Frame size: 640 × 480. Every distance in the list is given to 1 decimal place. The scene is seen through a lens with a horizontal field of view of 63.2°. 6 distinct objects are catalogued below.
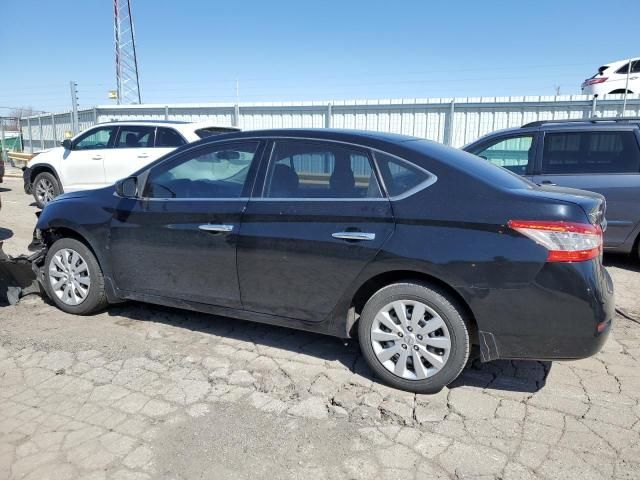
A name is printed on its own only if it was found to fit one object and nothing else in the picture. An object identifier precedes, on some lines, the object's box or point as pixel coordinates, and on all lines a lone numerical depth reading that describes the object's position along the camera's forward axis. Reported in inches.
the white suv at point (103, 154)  361.4
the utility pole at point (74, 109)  701.8
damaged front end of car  186.4
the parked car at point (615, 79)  612.4
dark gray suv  230.8
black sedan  114.7
